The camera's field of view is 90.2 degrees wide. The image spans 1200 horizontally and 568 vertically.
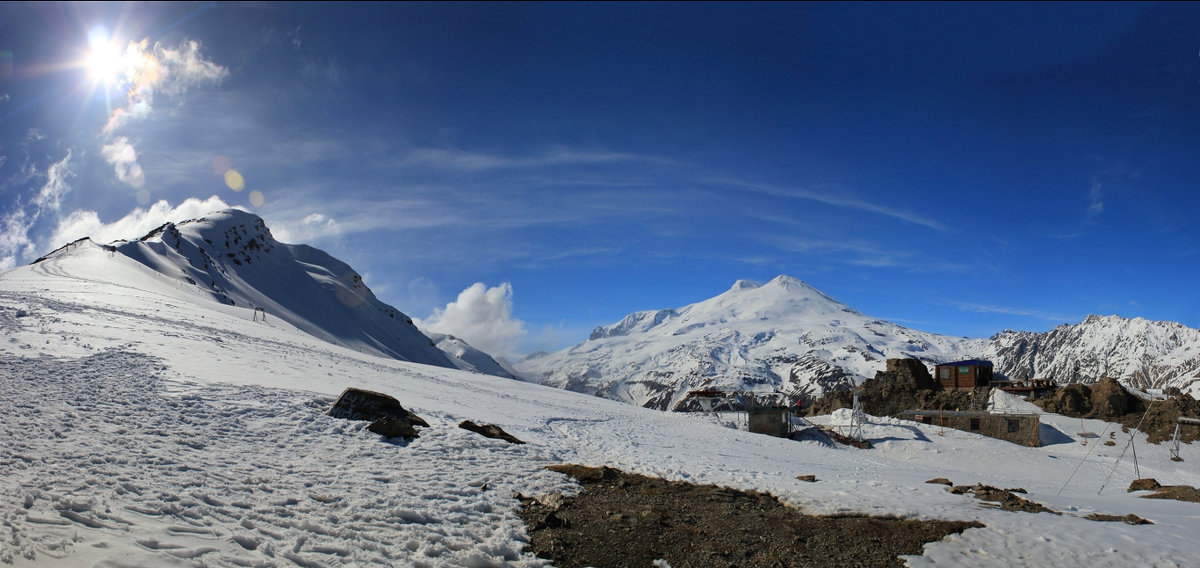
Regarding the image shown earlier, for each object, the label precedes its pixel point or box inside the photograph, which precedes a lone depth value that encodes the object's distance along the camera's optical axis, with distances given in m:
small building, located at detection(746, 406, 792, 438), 45.56
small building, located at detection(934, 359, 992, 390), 75.62
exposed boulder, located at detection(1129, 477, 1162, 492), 22.11
